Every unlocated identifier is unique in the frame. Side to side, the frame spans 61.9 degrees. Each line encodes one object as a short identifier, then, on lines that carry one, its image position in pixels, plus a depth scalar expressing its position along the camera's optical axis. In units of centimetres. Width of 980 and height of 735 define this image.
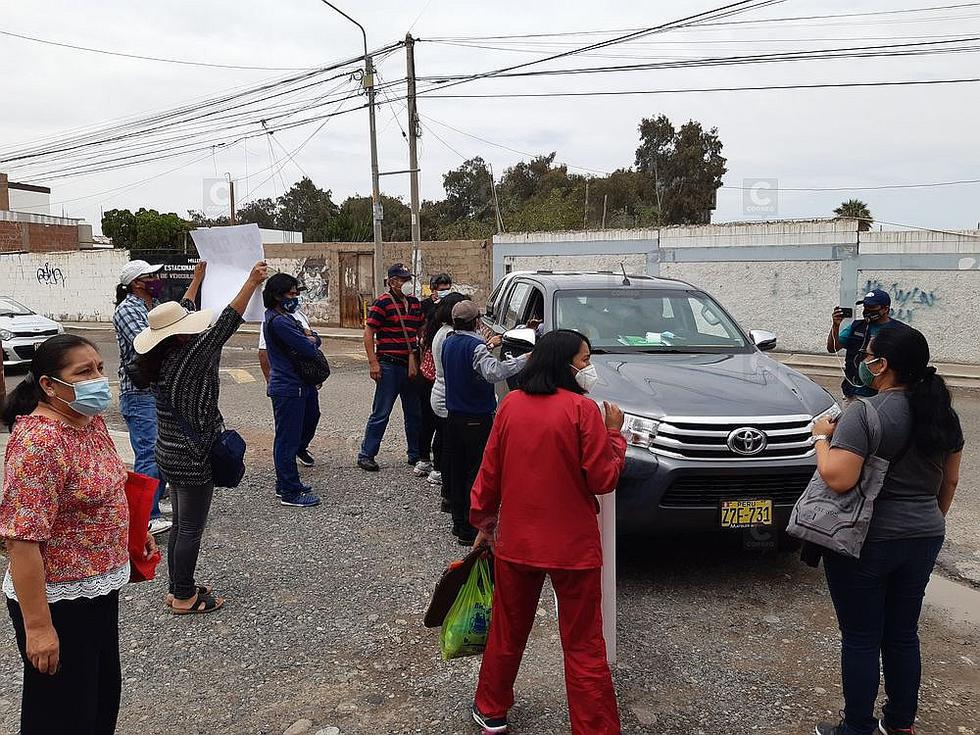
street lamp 1979
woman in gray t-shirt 288
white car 1354
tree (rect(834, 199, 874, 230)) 3262
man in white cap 522
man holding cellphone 589
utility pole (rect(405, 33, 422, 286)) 1964
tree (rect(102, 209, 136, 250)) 4394
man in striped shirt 721
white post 359
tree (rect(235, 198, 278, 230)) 5956
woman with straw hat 398
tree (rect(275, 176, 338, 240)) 5775
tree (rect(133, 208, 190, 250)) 4131
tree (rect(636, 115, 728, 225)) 4769
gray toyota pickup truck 450
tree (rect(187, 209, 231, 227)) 5428
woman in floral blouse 236
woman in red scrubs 300
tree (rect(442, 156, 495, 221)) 5516
